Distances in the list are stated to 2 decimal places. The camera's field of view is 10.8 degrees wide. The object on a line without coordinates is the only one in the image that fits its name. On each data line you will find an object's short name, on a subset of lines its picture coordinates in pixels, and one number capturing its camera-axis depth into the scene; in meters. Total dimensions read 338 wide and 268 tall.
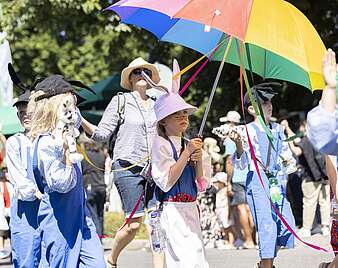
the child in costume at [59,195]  12.14
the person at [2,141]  16.11
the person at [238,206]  25.39
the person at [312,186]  28.96
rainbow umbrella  13.11
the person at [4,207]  22.06
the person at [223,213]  26.82
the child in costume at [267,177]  16.44
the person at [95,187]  28.22
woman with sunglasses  16.41
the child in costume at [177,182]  13.18
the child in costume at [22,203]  13.47
